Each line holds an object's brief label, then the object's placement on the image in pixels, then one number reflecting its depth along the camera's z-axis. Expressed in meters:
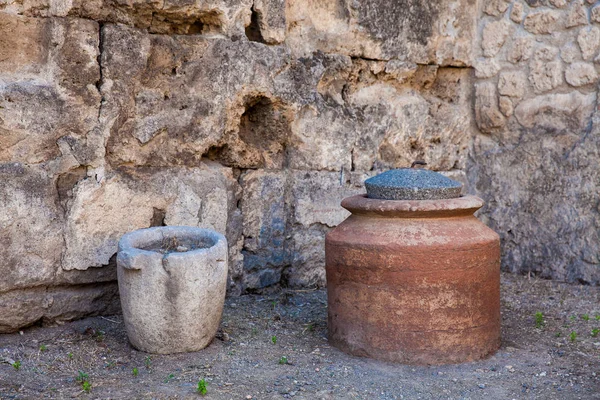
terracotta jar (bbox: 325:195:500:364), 2.93
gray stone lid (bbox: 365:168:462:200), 3.04
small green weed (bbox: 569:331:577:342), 3.38
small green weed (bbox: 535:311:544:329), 3.62
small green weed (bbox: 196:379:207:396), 2.59
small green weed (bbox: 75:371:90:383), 2.73
